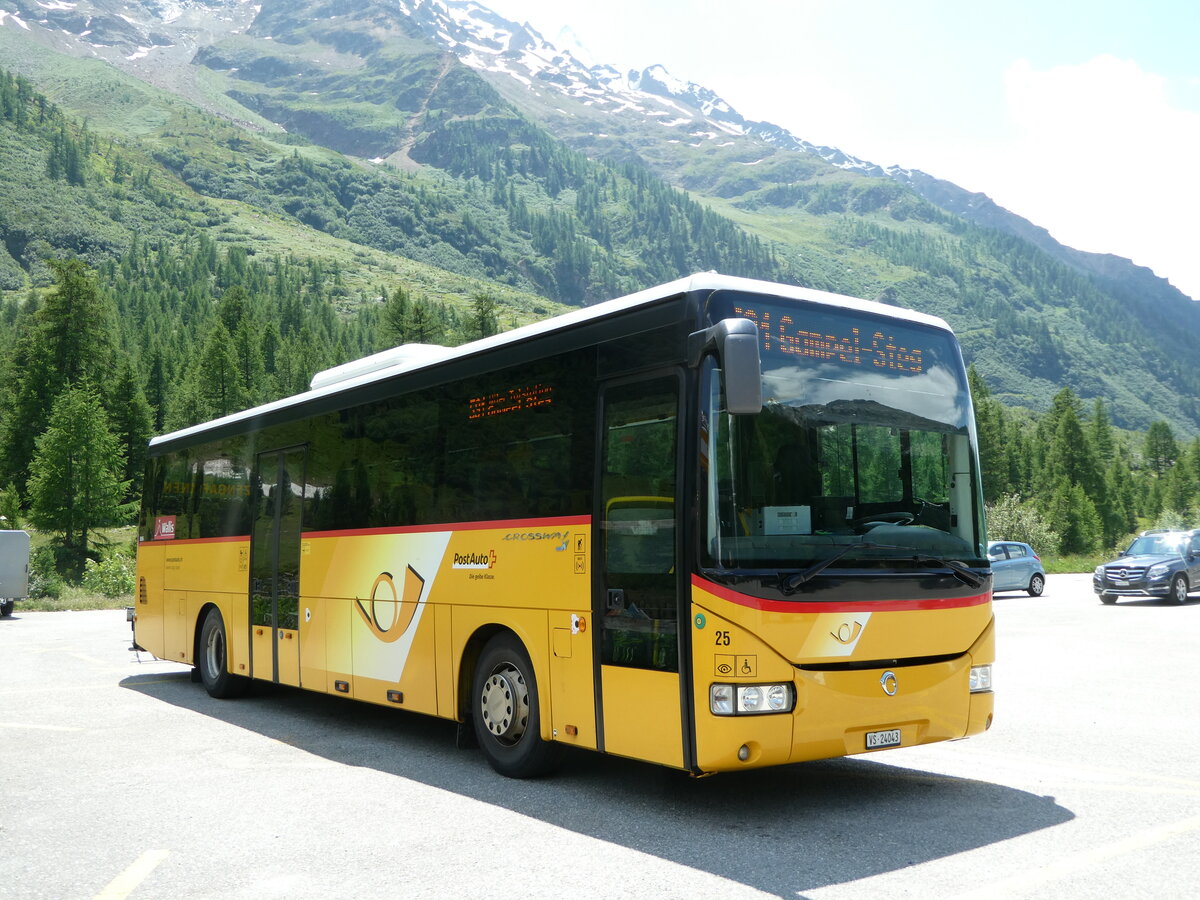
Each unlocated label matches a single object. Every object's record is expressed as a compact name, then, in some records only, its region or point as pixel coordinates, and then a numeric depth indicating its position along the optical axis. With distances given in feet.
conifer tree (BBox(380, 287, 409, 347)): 240.34
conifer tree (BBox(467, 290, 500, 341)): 235.40
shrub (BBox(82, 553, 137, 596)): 127.24
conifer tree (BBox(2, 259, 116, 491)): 239.09
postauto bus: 21.27
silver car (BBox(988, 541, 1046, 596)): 109.29
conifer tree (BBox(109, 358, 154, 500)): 259.60
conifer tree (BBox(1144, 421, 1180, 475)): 525.75
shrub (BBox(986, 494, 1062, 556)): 231.71
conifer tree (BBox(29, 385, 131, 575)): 193.88
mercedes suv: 93.86
